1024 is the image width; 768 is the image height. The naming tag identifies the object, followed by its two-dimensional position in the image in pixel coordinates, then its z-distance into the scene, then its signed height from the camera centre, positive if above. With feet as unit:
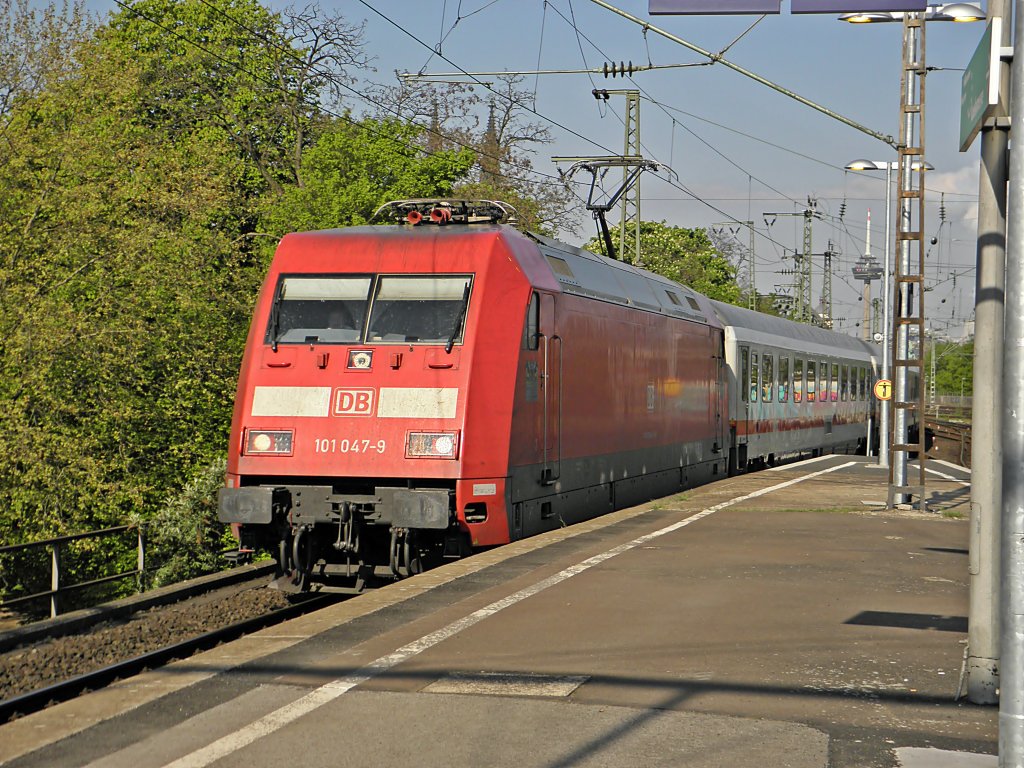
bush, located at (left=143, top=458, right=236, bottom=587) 77.25 -8.87
